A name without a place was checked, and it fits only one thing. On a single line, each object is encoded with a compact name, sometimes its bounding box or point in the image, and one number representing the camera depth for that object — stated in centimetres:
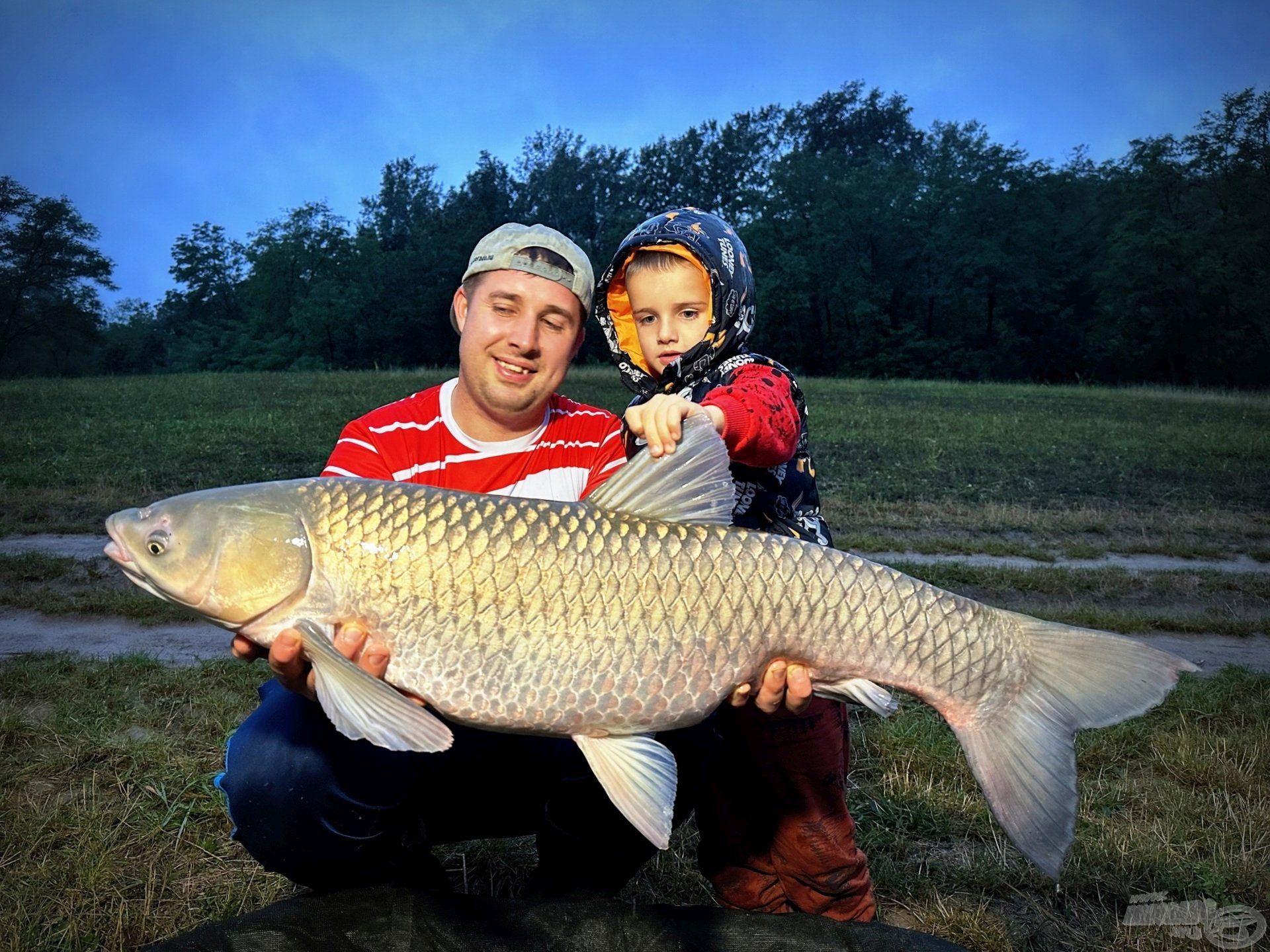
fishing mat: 173
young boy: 205
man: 184
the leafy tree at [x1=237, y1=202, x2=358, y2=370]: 3422
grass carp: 156
